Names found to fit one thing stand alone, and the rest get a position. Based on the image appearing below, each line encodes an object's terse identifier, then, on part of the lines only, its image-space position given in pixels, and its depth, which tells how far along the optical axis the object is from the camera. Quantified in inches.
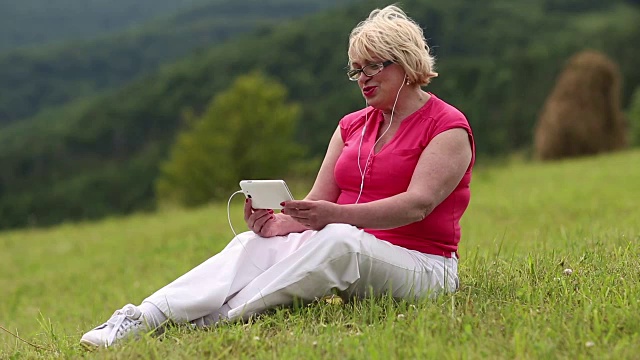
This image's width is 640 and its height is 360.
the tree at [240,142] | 1366.9
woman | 165.6
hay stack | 1003.5
